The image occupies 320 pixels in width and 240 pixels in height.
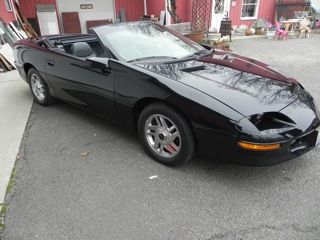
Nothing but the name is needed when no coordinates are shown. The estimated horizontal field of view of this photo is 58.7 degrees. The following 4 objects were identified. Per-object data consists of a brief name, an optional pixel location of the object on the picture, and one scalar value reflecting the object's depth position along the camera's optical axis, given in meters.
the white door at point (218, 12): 12.97
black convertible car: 2.33
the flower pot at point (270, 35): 12.53
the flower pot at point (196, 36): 9.56
